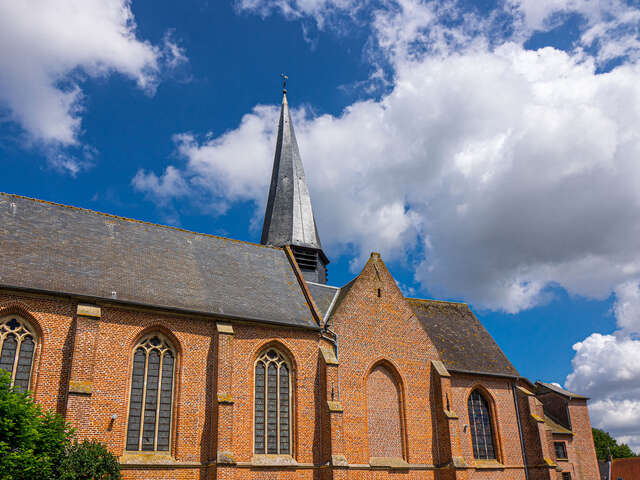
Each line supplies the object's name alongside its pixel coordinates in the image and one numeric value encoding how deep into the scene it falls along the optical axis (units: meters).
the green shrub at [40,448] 14.47
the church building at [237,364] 18.31
